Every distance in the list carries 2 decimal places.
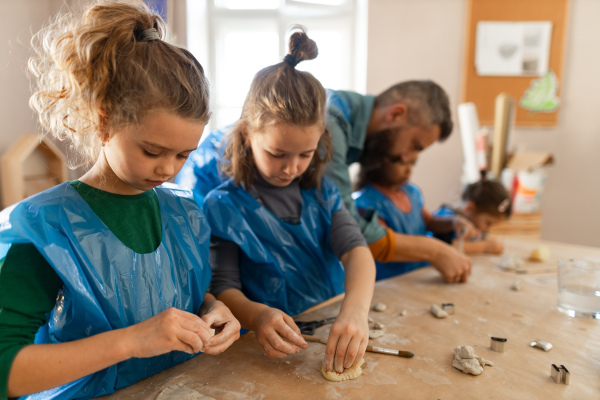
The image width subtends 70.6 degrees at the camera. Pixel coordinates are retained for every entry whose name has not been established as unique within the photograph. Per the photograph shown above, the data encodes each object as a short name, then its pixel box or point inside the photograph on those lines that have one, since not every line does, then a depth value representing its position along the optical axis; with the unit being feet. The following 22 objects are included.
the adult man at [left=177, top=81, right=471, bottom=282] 4.18
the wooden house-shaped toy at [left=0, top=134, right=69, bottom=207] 7.33
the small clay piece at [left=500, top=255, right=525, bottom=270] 5.05
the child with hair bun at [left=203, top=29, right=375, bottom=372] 3.23
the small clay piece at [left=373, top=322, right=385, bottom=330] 3.33
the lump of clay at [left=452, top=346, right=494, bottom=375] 2.68
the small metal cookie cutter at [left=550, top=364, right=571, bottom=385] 2.64
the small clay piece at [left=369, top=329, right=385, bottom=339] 3.18
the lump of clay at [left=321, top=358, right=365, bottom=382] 2.57
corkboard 9.68
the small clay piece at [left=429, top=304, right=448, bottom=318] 3.57
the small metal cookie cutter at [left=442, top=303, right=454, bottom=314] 3.71
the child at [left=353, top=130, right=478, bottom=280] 5.48
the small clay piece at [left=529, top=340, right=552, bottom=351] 3.08
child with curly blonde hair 2.14
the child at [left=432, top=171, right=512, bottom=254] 6.59
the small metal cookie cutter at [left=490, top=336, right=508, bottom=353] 3.01
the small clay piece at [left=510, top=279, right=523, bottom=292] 4.35
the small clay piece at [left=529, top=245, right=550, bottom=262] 5.41
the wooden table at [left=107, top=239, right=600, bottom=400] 2.49
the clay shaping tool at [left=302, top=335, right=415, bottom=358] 2.89
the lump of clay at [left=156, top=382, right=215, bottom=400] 2.36
